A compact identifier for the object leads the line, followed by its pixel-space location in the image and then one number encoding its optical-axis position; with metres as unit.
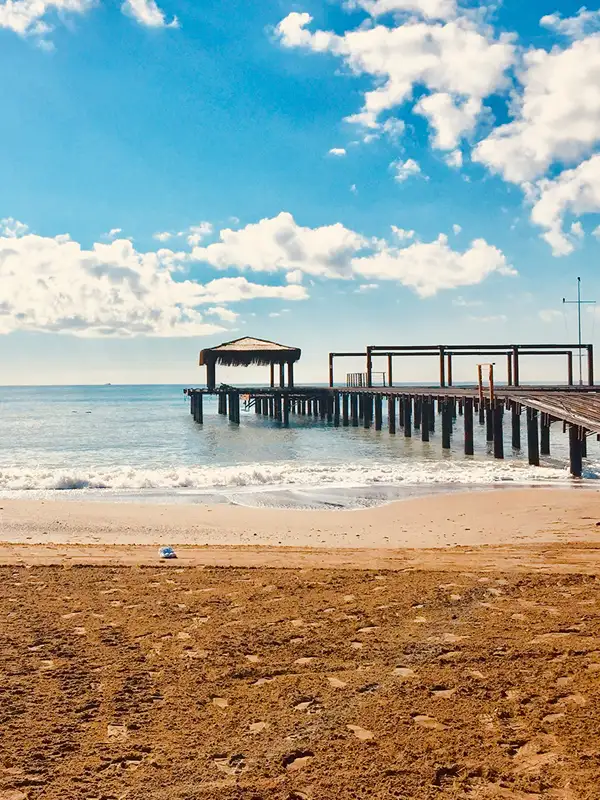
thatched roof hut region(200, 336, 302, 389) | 42.94
